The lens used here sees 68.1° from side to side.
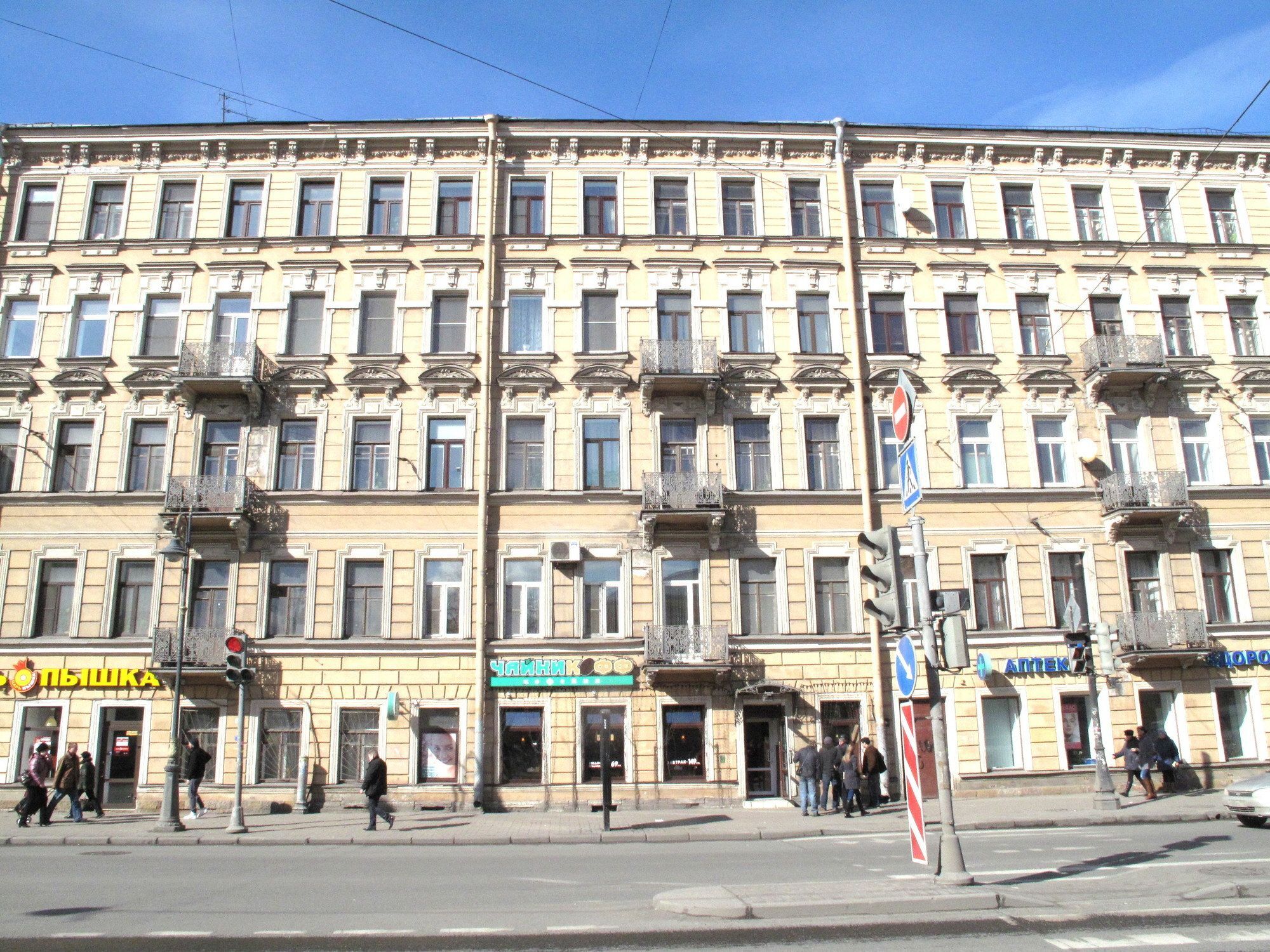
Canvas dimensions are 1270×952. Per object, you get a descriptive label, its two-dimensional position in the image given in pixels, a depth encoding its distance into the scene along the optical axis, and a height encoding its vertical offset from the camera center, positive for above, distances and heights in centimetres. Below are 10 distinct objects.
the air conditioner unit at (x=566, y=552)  2408 +401
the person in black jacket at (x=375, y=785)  1914 -137
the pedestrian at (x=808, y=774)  2088 -137
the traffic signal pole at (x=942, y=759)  1055 -58
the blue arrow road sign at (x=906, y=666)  1064 +47
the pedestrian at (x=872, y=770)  2103 -133
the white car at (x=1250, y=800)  1636 -165
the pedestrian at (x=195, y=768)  2045 -106
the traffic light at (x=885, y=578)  1077 +150
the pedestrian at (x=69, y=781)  2052 -131
